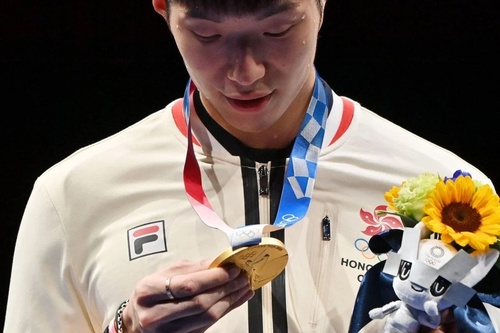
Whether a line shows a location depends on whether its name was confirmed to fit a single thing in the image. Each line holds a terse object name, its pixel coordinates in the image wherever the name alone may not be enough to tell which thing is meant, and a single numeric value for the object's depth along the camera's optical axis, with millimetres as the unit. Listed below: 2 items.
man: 5300
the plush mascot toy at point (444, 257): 5216
